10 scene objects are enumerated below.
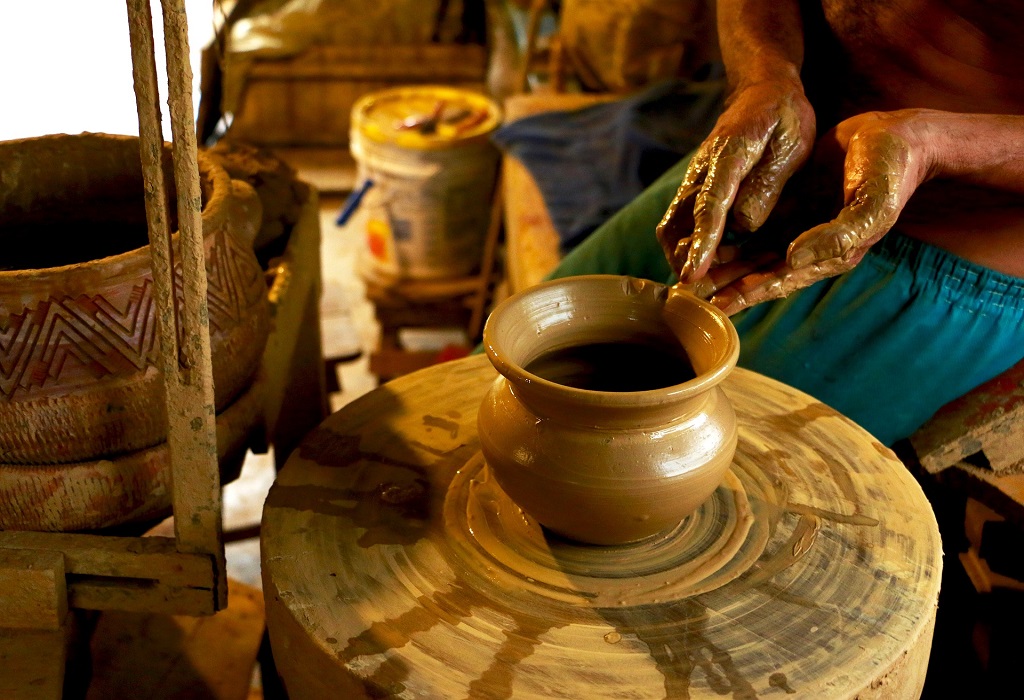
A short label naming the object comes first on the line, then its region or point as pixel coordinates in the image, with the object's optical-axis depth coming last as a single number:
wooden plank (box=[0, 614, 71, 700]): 1.25
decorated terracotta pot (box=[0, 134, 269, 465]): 1.20
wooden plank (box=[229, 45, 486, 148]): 4.93
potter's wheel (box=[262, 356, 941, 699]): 1.05
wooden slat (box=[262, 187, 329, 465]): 1.69
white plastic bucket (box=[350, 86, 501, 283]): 3.47
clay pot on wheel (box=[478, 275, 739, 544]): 1.11
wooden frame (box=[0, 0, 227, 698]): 1.05
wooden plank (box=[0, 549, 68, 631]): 1.21
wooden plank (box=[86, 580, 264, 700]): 1.70
